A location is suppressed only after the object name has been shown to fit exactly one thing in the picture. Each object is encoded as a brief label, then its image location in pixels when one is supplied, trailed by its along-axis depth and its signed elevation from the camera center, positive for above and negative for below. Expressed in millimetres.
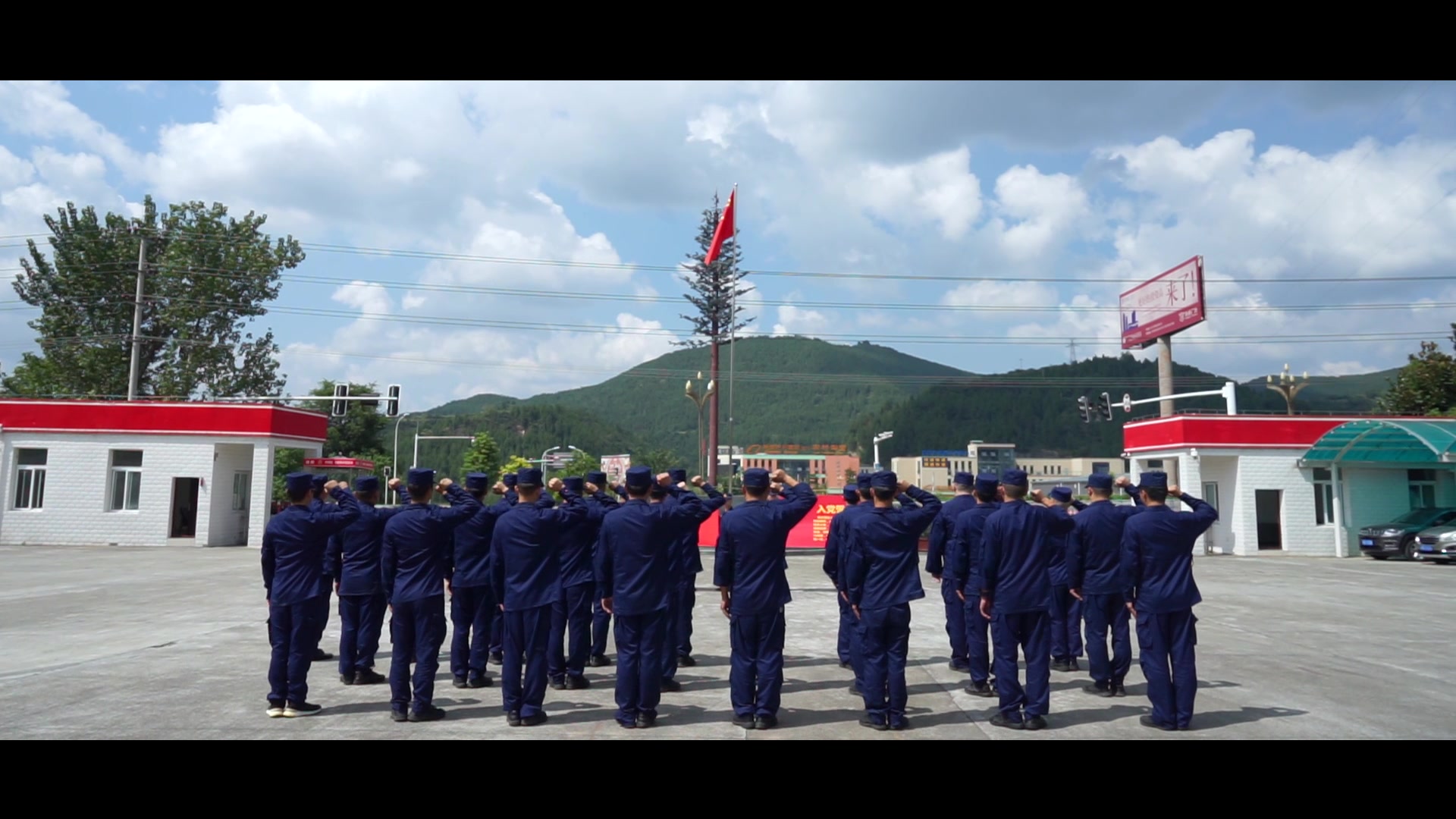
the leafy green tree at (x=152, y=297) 40469 +8877
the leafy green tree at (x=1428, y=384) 35656 +4417
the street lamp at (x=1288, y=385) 44031 +5323
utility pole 31505 +4616
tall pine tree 24881 +6813
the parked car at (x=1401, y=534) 22875 -1303
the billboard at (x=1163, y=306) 32094 +7302
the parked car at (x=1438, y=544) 21672 -1496
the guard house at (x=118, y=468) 25719 +291
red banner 22344 -1279
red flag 22195 +6621
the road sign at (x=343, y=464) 34750 +661
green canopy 23047 +1223
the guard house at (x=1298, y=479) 25219 +214
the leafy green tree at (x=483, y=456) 49188 +1420
